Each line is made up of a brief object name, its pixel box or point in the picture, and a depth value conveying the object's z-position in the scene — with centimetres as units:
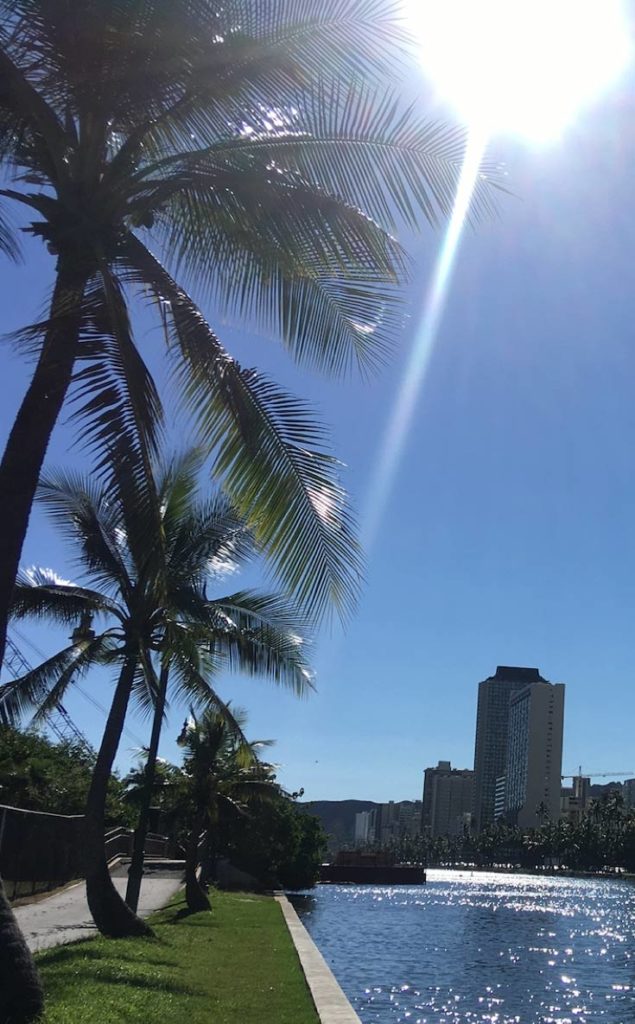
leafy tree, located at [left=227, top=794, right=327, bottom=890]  5078
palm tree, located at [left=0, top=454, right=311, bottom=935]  1569
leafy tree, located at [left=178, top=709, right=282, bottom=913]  2669
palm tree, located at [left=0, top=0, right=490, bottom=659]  774
